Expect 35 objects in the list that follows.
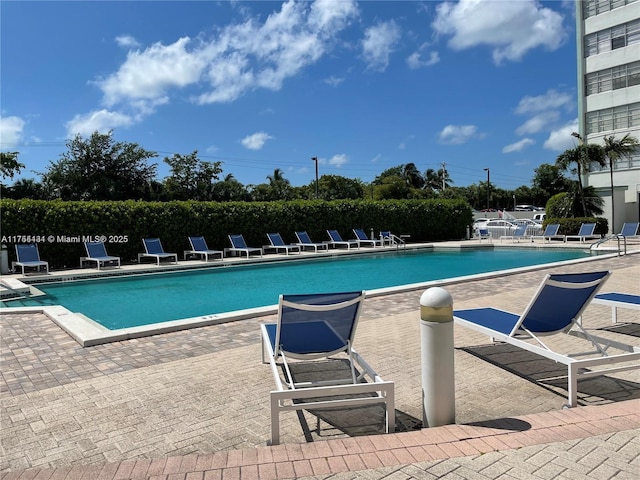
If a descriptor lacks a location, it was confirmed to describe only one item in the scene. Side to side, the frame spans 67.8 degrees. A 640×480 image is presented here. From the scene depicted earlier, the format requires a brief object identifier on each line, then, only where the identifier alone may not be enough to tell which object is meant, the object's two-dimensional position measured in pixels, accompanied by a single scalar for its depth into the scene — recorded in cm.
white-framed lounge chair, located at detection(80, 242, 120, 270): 1570
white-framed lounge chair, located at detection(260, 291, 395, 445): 375
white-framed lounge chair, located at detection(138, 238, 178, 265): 1728
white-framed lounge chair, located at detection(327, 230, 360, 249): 2272
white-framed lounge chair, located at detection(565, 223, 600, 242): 2400
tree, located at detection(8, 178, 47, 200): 4328
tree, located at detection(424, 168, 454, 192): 8249
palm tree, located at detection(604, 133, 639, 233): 2741
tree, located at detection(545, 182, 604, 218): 2781
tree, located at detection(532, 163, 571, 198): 7812
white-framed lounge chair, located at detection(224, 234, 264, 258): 1927
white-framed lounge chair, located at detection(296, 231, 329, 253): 2164
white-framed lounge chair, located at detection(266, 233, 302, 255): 2075
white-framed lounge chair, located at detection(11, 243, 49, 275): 1432
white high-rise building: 3225
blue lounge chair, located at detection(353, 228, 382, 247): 2344
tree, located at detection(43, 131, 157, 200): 4581
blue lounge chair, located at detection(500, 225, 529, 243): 2681
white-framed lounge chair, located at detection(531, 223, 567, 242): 2509
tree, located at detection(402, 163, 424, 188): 8638
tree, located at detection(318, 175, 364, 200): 5741
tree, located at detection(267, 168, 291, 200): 5875
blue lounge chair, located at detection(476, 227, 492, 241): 2795
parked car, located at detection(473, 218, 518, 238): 2822
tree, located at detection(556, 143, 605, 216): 2744
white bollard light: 324
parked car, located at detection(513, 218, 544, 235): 2756
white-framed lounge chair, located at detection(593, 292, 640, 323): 582
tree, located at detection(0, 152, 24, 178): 3862
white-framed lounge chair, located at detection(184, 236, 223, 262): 1828
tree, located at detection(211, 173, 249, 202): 5306
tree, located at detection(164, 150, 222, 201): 5109
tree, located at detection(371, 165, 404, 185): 8762
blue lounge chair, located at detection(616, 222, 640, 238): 2280
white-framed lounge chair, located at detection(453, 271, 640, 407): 415
